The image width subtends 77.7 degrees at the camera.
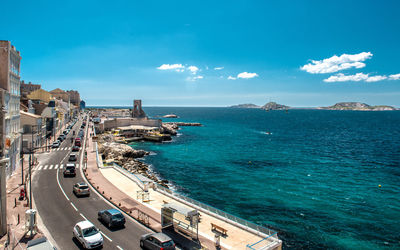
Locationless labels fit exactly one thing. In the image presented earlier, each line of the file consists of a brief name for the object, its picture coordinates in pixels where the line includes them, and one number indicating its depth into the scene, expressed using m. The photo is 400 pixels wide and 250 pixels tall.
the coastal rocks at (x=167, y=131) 106.29
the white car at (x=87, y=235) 16.88
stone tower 110.00
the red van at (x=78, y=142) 60.44
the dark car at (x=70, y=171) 35.19
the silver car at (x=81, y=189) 27.05
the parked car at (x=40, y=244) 14.99
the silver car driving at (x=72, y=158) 45.17
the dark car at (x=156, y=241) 15.98
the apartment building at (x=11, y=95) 31.56
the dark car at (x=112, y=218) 20.09
